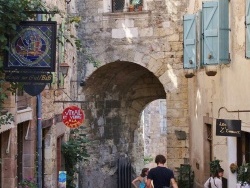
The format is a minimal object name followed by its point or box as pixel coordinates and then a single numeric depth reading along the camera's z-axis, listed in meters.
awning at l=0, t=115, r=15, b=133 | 6.57
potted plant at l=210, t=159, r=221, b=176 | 9.98
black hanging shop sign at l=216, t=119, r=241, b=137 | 8.38
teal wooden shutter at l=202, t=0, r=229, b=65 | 9.11
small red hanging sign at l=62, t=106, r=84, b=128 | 10.43
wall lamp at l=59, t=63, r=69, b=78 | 10.53
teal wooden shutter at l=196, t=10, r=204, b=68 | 10.49
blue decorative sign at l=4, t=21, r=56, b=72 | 5.86
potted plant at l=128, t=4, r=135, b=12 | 13.95
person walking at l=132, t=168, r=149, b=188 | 10.50
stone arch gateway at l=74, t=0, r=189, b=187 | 13.70
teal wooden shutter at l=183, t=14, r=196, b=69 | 11.26
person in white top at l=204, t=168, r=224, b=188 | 9.44
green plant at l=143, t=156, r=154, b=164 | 24.08
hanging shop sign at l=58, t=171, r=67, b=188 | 9.71
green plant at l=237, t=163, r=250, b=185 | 7.96
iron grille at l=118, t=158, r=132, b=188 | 15.92
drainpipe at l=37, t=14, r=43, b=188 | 8.69
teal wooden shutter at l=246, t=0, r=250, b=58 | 7.63
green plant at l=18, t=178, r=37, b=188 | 7.89
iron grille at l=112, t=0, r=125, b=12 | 14.13
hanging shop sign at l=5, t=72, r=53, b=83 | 5.94
